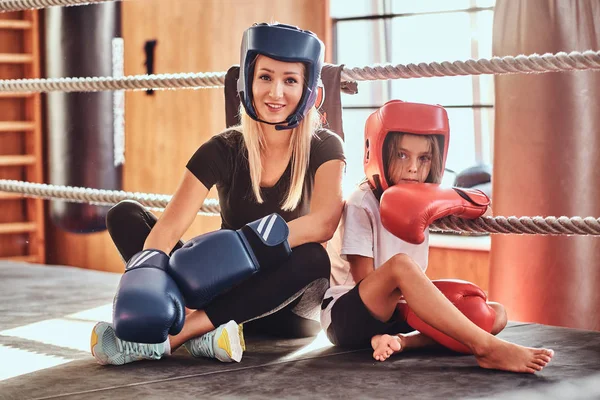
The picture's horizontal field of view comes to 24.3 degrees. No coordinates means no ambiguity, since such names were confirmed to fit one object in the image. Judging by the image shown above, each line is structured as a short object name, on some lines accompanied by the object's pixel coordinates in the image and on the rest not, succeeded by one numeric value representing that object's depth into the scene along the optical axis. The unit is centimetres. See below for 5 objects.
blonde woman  356
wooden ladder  828
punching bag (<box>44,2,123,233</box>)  741
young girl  346
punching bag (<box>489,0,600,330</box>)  524
